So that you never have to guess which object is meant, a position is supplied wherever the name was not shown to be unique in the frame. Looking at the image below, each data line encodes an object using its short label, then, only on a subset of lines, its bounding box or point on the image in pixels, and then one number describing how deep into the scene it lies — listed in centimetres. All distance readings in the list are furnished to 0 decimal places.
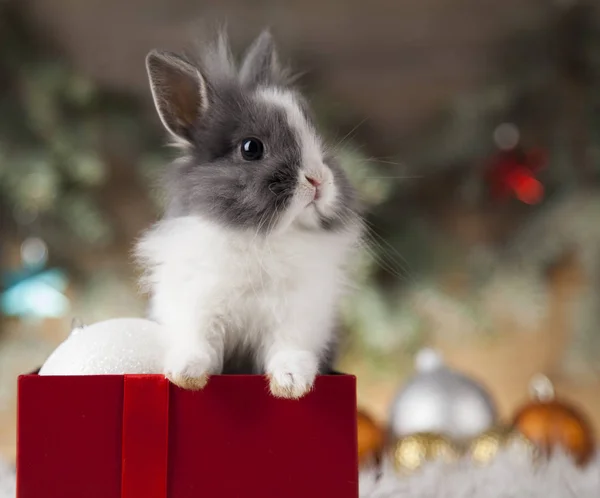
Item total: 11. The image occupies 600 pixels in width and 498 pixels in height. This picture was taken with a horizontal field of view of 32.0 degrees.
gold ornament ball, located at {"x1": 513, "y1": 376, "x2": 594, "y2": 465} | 72
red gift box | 48
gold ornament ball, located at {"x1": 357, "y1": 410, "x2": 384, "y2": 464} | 71
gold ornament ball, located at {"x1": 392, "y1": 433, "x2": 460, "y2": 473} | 66
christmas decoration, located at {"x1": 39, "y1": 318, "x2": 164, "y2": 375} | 51
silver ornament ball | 72
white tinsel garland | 59
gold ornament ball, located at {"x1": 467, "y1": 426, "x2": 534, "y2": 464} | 67
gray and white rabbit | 50
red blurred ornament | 98
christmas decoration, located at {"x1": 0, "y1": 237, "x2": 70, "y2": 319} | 93
